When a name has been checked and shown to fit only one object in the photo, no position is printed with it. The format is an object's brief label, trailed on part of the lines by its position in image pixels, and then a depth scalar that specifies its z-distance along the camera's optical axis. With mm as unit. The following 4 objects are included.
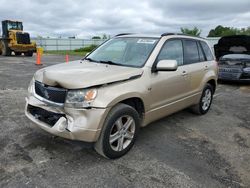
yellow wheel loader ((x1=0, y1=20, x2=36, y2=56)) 16071
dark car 7076
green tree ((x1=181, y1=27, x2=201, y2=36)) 42397
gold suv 2290
